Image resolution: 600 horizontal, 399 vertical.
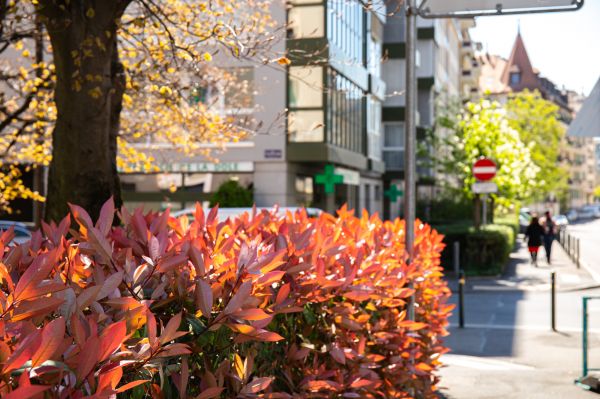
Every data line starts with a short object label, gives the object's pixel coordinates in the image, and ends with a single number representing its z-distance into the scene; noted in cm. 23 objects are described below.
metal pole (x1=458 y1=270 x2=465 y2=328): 1633
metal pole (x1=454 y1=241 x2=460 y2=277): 2634
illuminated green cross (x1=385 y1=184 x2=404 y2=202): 5125
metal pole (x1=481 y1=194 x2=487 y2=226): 2951
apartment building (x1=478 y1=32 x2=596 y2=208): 14688
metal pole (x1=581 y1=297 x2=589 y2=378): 1045
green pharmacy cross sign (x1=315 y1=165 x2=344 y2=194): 3069
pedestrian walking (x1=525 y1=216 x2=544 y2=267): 3188
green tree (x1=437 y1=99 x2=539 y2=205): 3628
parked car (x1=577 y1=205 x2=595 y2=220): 14750
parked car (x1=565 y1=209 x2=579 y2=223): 13550
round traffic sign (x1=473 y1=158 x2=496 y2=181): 2700
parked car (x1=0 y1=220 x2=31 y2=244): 2359
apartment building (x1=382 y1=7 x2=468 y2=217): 5403
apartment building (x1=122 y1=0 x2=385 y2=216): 3284
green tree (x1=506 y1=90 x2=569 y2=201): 7500
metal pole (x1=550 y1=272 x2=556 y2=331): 1572
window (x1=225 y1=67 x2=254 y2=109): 2877
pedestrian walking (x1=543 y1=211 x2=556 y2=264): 3500
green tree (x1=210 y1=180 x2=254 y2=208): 3341
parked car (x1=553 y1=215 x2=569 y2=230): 9595
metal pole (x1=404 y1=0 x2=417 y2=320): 630
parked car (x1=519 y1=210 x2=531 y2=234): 6600
